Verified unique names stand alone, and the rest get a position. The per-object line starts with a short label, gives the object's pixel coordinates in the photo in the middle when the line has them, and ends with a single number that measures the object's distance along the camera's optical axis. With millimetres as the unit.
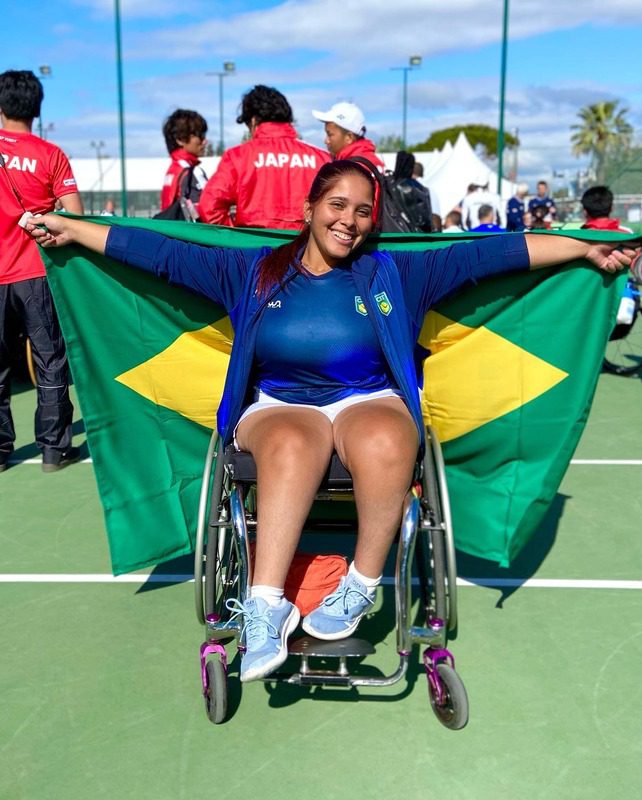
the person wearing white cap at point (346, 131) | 4660
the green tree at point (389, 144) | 71425
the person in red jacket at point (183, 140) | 5762
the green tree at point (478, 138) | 86125
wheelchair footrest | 2436
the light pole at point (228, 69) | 35438
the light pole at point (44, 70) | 32219
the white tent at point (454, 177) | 23062
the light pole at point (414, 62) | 30598
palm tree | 71812
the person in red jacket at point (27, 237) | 4527
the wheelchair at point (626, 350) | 7281
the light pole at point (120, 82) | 17219
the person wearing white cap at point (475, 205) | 12297
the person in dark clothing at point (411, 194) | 6156
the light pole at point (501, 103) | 15325
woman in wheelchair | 2459
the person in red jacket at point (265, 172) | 4547
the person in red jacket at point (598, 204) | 6508
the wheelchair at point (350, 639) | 2432
